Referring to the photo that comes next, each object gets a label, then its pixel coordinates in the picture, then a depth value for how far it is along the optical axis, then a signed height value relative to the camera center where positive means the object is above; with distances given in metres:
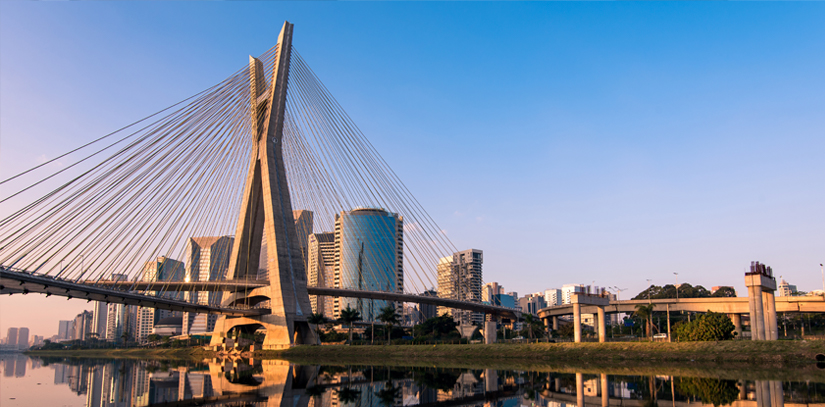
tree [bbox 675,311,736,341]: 44.41 -2.54
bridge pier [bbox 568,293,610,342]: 52.08 -0.52
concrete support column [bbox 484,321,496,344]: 63.40 -4.14
